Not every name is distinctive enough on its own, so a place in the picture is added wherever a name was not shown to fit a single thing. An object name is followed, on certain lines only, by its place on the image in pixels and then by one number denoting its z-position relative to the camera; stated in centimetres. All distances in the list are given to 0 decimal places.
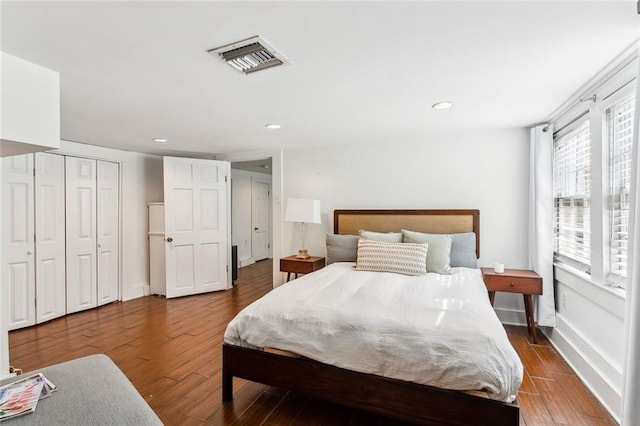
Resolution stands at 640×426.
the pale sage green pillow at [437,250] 311
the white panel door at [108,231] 434
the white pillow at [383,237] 353
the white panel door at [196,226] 469
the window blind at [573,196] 259
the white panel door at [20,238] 340
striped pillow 303
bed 157
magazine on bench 117
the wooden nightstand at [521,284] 302
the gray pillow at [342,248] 379
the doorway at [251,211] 713
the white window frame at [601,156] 203
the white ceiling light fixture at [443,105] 267
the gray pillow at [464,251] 338
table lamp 415
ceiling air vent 169
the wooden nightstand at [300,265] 405
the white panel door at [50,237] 365
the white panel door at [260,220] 776
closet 346
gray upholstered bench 115
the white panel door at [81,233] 399
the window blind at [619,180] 204
